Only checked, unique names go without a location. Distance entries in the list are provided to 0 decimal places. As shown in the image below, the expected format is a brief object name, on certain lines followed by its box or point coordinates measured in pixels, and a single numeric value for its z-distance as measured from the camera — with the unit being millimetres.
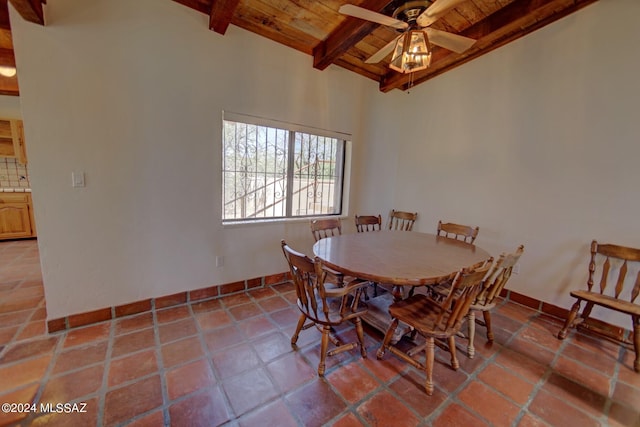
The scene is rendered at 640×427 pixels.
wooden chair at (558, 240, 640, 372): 2006
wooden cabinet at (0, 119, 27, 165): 4215
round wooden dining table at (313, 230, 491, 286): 1555
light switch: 1972
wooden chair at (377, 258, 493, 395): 1420
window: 2764
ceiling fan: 1637
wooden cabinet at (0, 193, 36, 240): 4066
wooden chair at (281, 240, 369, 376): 1486
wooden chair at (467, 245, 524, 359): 1634
